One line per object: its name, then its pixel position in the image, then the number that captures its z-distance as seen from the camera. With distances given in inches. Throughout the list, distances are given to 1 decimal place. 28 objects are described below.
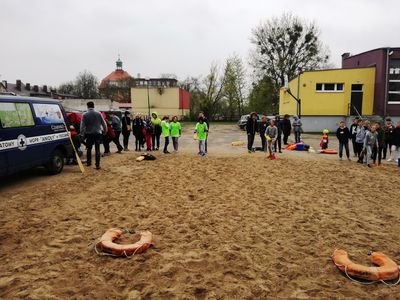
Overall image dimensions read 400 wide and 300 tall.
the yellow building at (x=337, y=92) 1204.5
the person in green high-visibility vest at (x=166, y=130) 598.1
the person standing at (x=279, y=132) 639.8
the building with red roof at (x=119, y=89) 3058.6
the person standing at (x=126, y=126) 604.1
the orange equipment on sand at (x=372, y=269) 154.3
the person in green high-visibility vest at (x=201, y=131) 569.3
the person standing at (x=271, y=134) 571.8
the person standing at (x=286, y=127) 767.7
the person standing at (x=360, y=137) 558.5
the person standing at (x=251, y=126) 616.4
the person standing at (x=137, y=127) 618.7
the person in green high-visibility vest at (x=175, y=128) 592.6
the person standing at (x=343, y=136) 564.4
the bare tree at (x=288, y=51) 1686.8
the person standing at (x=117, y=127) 585.9
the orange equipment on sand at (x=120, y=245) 173.8
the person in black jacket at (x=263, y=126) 635.5
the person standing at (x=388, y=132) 548.4
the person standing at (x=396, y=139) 539.5
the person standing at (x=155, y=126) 642.2
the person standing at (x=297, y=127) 756.6
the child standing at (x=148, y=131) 632.4
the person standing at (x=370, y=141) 504.7
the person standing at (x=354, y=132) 591.3
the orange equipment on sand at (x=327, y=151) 653.9
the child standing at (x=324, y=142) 679.7
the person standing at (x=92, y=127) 388.2
